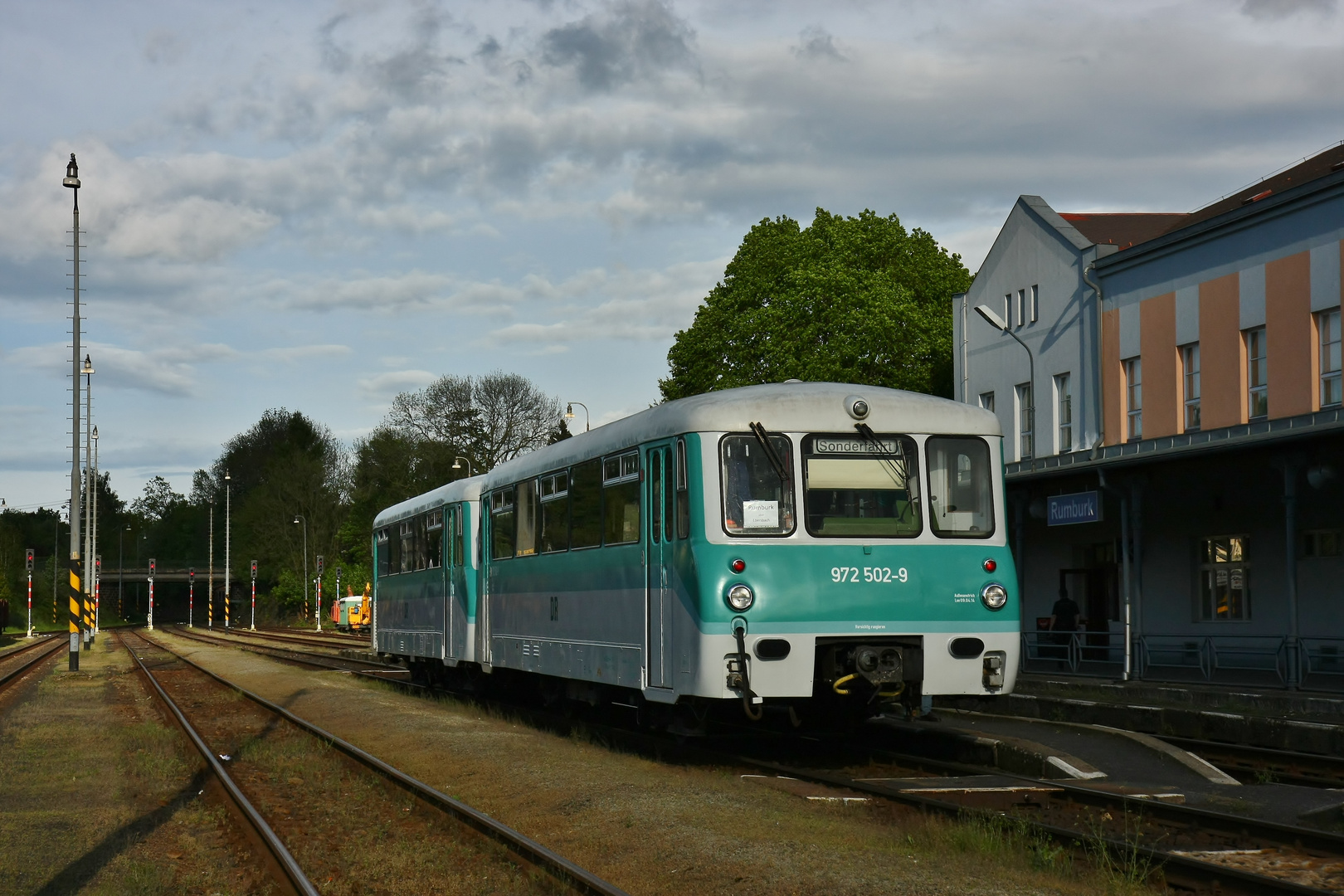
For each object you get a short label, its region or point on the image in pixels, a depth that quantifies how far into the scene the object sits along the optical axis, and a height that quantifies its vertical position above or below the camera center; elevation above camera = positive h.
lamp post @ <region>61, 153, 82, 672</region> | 32.66 +0.60
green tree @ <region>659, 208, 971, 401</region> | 47.03 +7.09
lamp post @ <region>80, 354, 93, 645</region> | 46.31 +2.53
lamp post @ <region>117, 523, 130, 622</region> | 108.17 -2.83
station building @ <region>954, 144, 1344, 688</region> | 24.97 +2.00
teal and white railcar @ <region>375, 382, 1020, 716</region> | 12.05 -0.16
